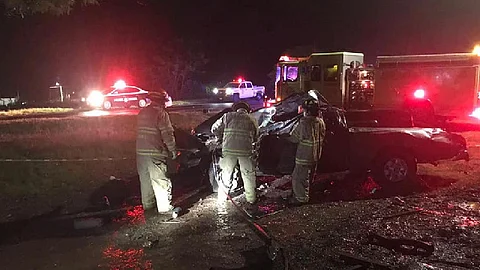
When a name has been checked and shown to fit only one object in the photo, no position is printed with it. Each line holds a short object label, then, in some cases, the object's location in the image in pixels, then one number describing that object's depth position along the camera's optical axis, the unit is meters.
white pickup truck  34.62
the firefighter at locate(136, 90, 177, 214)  6.89
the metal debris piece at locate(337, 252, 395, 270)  5.14
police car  27.28
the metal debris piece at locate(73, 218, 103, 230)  6.73
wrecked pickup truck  8.28
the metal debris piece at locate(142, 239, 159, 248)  5.81
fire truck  17.58
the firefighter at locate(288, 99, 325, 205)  7.44
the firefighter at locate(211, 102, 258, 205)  7.35
